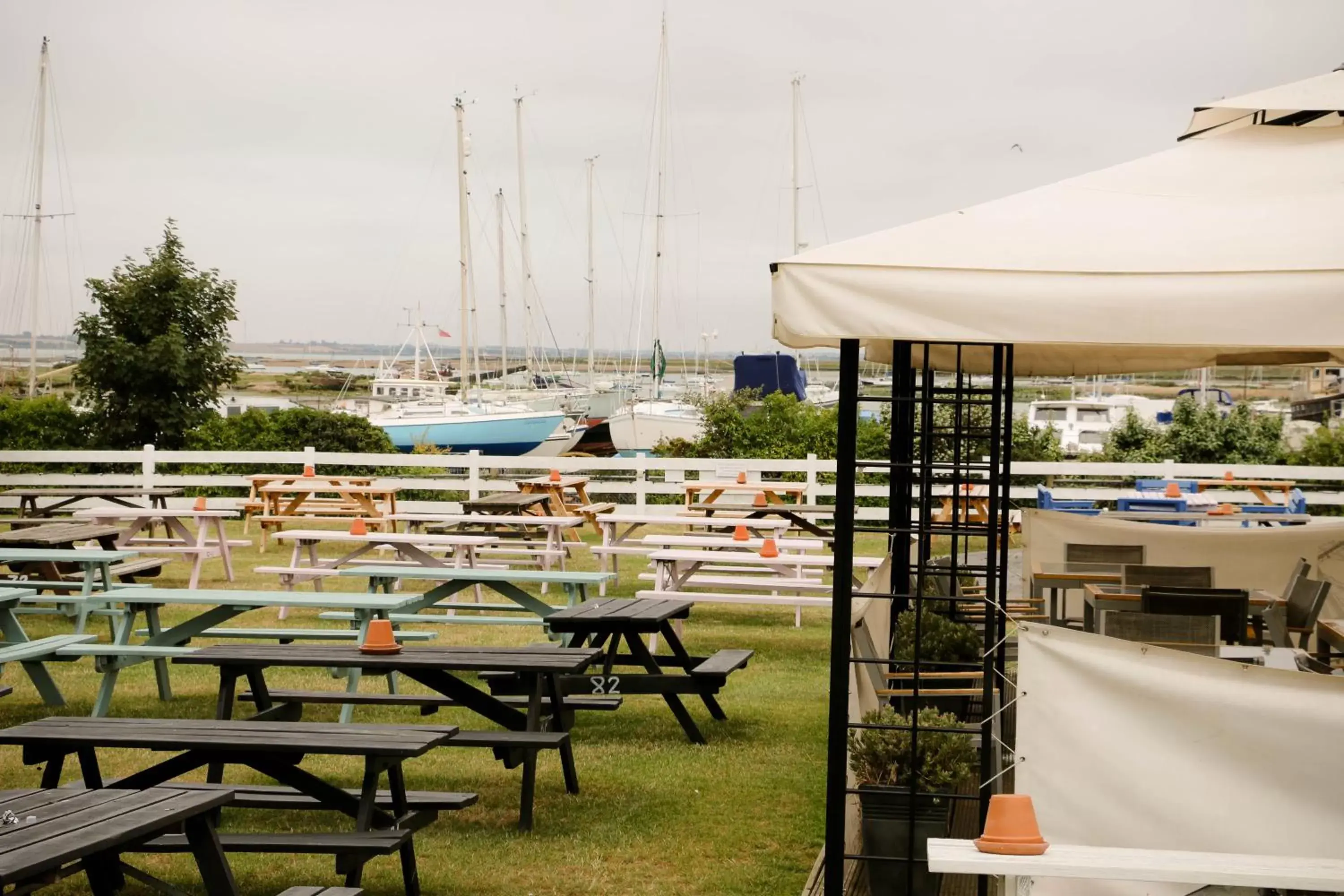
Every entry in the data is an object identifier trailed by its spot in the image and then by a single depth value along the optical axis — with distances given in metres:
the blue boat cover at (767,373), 50.78
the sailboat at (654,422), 48.29
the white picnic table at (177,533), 13.55
